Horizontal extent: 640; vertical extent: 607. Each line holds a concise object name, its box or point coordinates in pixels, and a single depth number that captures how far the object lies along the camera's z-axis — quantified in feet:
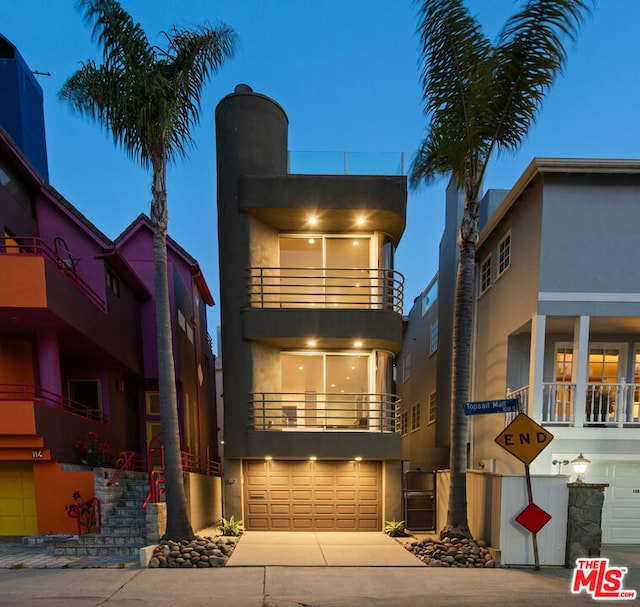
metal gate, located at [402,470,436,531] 33.71
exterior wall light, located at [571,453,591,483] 27.02
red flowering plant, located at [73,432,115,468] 34.17
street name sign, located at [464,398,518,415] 24.64
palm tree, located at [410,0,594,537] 26.99
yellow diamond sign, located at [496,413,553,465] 23.85
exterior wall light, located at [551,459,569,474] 29.68
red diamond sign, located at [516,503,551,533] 24.02
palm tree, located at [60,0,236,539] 27.32
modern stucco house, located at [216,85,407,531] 33.81
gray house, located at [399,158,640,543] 29.45
